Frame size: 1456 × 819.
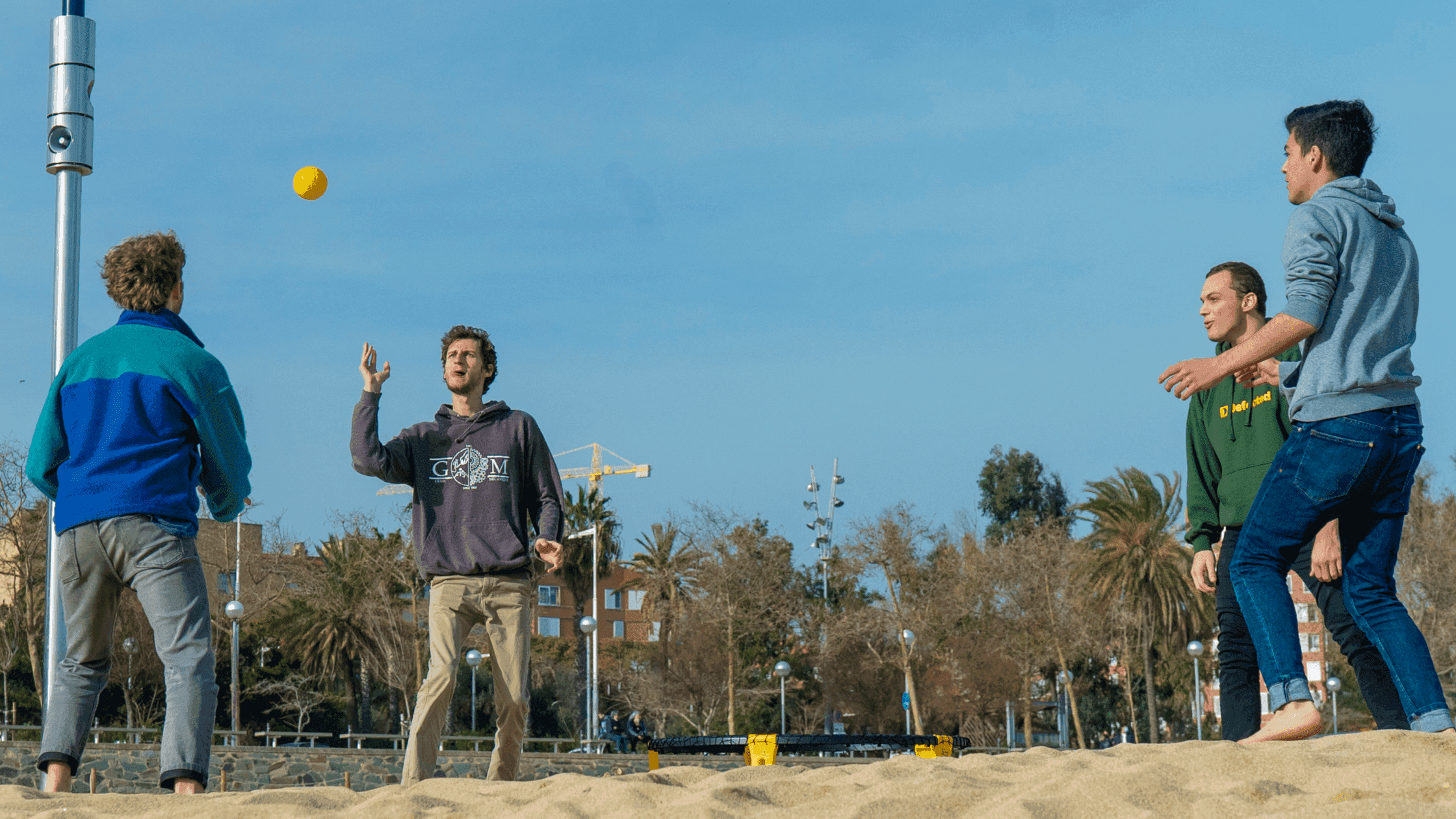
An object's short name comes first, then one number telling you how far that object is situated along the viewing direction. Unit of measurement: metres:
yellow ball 9.97
